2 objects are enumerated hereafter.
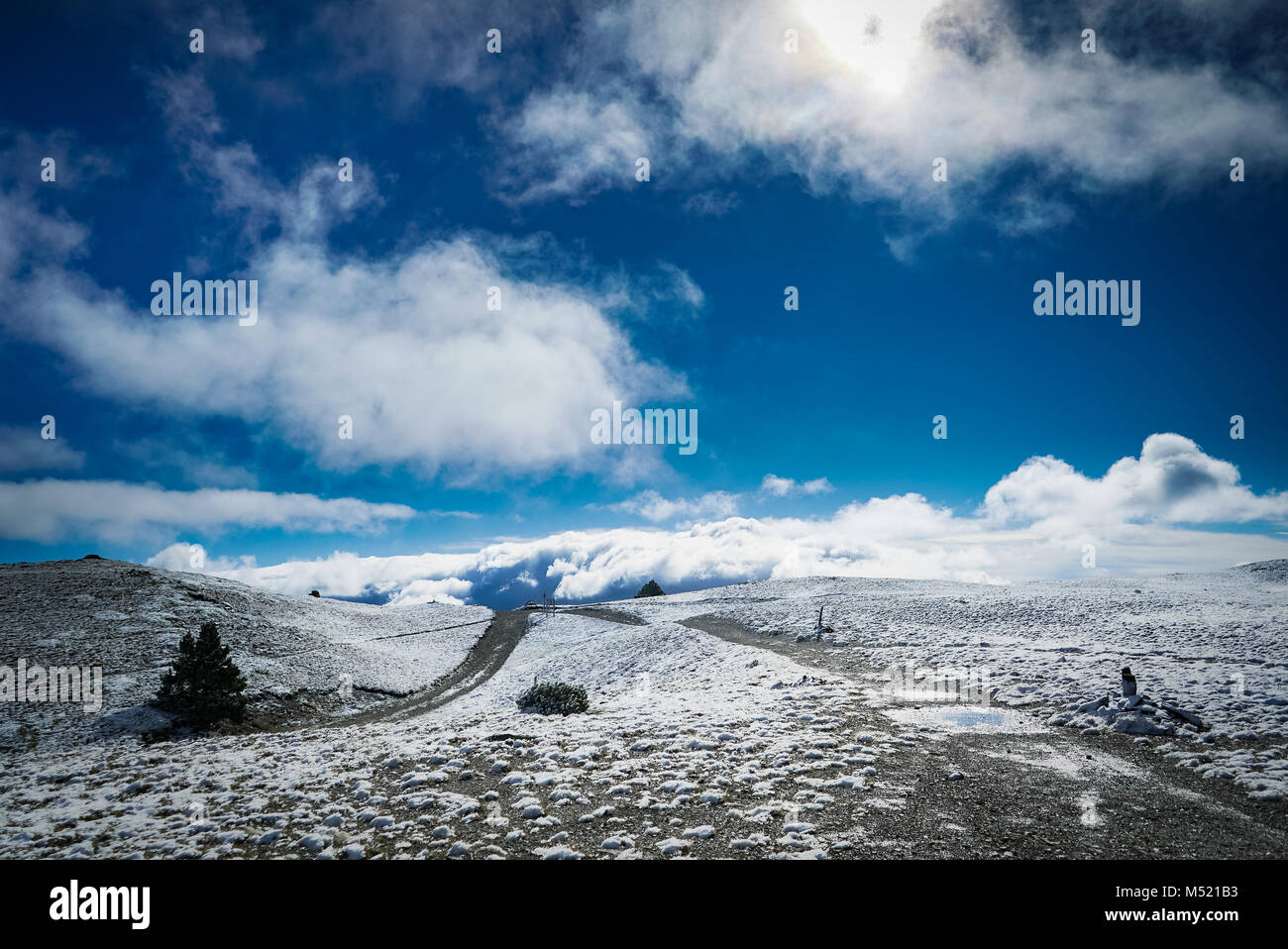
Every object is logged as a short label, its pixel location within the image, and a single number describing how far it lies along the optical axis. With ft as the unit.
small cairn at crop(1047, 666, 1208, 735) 34.68
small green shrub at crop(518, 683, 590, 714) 55.31
